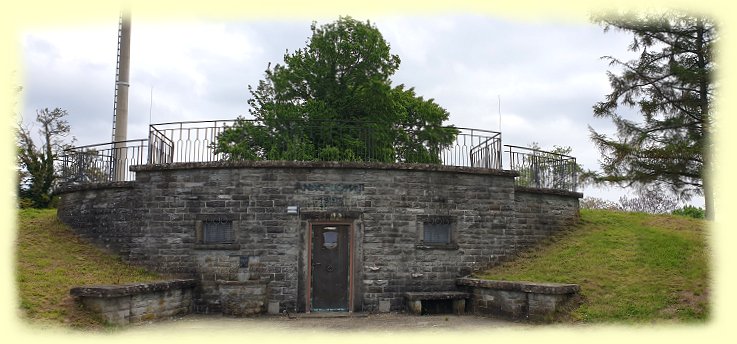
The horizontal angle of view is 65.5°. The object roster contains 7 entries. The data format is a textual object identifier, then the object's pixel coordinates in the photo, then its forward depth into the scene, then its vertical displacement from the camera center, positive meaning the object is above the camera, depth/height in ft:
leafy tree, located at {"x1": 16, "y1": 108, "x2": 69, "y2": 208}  66.28 +6.24
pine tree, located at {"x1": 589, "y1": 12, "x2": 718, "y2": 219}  46.60 +10.32
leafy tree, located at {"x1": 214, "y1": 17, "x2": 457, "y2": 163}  70.03 +17.61
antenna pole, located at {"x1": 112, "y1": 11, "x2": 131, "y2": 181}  68.95 +17.22
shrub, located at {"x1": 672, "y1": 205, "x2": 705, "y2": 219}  69.21 +1.53
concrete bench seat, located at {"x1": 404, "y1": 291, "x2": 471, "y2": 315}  39.11 -5.08
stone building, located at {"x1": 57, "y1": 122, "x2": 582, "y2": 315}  40.19 -0.51
